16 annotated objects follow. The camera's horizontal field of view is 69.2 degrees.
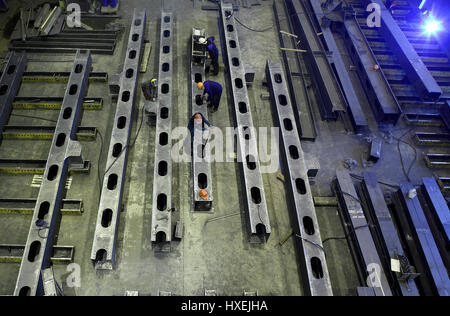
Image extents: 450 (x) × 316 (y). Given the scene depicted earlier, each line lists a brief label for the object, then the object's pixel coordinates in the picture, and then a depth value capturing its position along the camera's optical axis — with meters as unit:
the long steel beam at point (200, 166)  5.98
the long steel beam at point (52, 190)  5.03
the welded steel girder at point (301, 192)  5.29
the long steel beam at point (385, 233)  5.37
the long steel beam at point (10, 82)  6.88
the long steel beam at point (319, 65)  7.65
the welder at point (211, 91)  6.98
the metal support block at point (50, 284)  4.94
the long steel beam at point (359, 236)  5.36
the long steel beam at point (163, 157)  5.59
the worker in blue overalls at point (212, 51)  7.57
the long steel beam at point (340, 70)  7.59
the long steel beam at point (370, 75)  7.71
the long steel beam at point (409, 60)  8.06
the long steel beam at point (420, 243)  5.39
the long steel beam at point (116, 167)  5.39
